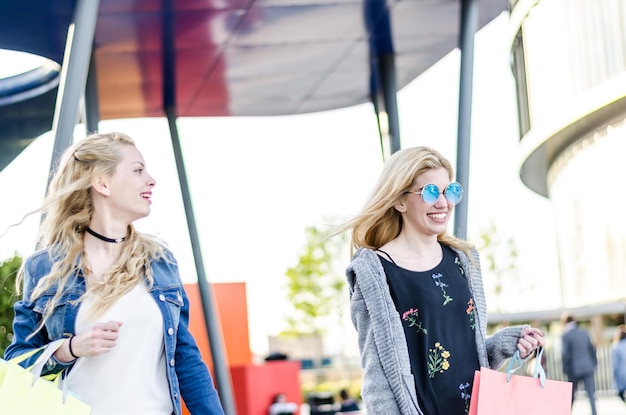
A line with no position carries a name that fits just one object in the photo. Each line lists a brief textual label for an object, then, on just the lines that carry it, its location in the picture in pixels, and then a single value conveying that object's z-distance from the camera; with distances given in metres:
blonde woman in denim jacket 3.70
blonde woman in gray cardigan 4.01
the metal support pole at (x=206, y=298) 16.69
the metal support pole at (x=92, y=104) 13.74
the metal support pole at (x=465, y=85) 11.85
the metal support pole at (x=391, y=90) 14.22
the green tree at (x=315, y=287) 49.97
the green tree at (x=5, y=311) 11.66
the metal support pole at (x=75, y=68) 9.52
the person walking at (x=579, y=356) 16.94
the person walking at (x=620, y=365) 15.71
